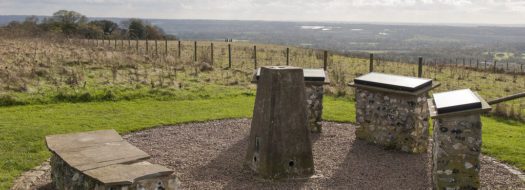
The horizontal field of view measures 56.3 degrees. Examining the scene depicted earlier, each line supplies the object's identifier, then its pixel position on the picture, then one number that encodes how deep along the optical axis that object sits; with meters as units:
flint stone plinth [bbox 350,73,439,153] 10.20
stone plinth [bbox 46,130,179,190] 6.19
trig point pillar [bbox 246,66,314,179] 8.52
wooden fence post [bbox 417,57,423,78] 17.75
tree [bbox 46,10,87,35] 52.56
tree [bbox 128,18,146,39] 59.21
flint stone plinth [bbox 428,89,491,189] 7.40
